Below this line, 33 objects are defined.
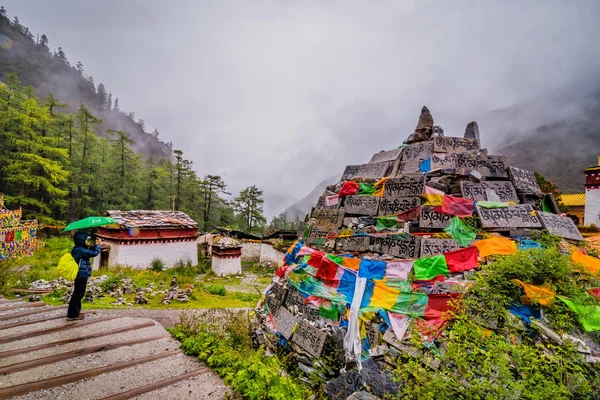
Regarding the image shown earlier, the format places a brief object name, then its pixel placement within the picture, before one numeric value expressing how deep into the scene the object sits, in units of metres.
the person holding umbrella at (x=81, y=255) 6.45
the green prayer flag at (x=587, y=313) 4.01
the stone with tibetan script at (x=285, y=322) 6.58
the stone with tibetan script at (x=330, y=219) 8.45
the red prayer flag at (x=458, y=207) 6.62
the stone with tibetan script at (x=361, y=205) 8.02
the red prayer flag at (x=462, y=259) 5.44
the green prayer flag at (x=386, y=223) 7.25
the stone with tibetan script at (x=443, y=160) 7.78
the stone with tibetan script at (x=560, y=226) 6.27
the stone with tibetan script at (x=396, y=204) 7.23
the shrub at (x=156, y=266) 18.00
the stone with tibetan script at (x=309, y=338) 5.77
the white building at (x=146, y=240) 17.33
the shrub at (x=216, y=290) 14.25
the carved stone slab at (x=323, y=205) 9.02
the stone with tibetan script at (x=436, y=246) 5.96
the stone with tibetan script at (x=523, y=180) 7.25
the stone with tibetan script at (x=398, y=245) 6.24
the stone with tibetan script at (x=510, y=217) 6.28
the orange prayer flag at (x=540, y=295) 4.25
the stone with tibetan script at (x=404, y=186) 7.33
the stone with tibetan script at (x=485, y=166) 7.37
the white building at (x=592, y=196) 20.95
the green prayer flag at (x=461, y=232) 6.02
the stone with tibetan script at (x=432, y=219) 6.60
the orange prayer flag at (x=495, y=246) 5.45
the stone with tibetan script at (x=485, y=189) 6.98
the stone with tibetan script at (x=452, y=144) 8.33
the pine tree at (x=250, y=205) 38.22
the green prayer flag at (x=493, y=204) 6.50
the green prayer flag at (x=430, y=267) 5.48
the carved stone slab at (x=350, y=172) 10.02
